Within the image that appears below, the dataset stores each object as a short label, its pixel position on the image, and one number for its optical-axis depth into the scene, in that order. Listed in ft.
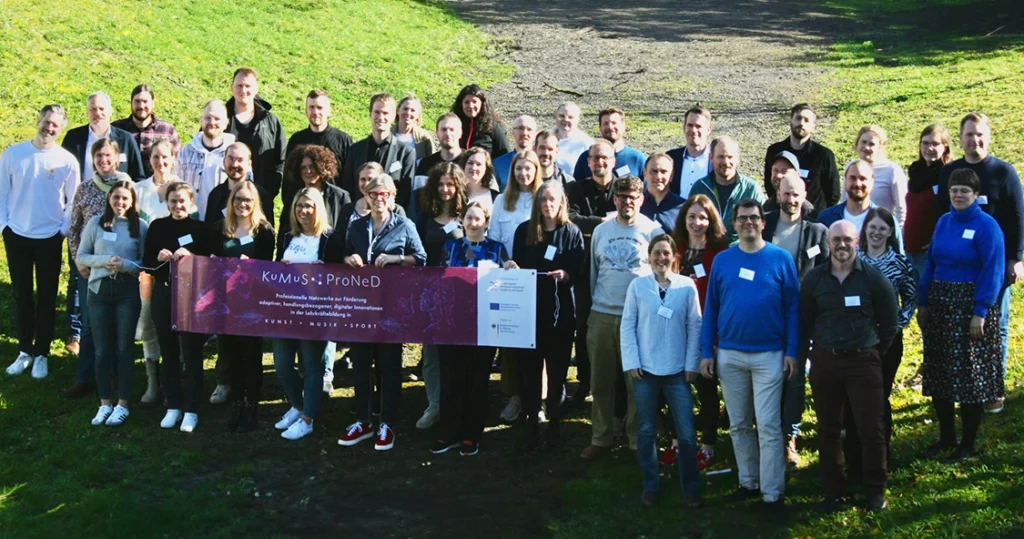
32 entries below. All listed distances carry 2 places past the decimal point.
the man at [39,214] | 34.63
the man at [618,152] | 33.50
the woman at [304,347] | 30.48
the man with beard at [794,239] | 27.02
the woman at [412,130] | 36.22
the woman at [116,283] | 31.27
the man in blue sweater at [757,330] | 24.59
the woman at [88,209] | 32.53
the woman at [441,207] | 30.45
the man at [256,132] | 36.99
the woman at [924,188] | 31.28
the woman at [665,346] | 25.61
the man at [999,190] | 28.81
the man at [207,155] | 34.68
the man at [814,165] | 33.09
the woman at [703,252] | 27.07
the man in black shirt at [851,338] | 24.07
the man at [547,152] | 31.58
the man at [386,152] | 34.99
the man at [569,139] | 35.47
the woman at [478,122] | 36.81
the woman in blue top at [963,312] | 26.53
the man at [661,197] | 29.53
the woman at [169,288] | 30.86
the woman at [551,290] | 28.78
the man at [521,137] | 33.81
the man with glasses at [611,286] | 28.04
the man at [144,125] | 36.55
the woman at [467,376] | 29.60
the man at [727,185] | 29.73
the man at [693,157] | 32.35
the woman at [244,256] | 31.14
